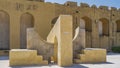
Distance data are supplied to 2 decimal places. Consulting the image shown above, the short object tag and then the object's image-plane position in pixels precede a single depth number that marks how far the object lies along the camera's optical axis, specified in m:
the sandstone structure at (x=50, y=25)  10.70
